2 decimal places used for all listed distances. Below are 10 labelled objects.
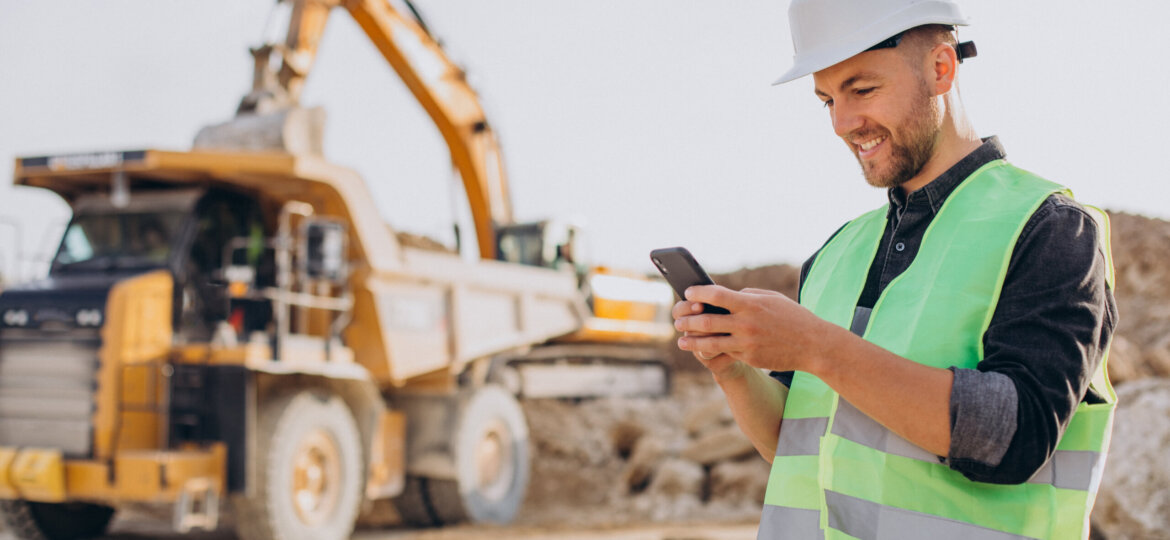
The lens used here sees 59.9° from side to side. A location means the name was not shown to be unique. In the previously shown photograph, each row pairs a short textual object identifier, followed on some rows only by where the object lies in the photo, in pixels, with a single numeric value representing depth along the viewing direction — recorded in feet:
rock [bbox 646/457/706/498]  32.81
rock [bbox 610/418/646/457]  41.16
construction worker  4.78
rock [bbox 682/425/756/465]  33.42
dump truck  21.35
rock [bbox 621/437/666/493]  35.73
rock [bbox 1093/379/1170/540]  16.80
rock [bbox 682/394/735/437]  36.37
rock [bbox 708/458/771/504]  31.58
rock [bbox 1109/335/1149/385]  25.99
